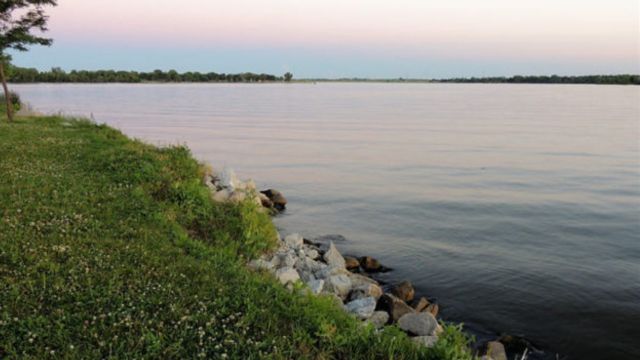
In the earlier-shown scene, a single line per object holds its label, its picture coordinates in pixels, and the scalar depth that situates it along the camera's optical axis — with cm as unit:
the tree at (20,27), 3775
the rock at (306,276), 1260
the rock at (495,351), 1035
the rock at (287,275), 1125
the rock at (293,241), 1547
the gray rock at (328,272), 1313
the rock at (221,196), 1664
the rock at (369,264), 1609
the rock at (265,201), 2312
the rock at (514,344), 1135
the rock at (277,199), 2402
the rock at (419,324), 993
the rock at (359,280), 1302
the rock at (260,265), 1155
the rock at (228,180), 2039
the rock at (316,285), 1139
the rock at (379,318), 1051
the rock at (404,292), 1328
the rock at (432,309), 1262
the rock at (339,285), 1219
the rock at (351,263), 1602
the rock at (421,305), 1248
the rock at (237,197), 1638
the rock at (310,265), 1366
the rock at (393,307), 1103
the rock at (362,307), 1079
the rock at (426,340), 868
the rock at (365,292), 1216
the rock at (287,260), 1314
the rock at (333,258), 1485
